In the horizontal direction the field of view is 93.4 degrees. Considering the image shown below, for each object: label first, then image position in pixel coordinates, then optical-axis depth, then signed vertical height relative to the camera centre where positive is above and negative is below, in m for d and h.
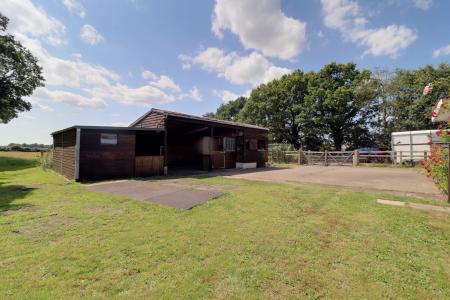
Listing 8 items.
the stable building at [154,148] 10.11 +0.38
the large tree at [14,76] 19.75 +7.66
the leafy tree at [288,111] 26.92 +5.91
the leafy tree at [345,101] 24.16 +6.21
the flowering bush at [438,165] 5.48 -0.24
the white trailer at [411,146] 15.98 +0.79
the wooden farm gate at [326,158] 18.48 -0.25
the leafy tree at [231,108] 46.78 +10.36
